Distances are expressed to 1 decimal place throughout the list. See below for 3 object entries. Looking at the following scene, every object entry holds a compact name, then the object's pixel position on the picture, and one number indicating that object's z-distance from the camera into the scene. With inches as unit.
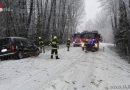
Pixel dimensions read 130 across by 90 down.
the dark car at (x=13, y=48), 329.2
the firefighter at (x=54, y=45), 344.3
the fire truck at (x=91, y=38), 540.8
